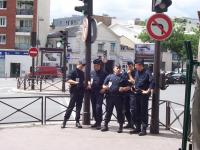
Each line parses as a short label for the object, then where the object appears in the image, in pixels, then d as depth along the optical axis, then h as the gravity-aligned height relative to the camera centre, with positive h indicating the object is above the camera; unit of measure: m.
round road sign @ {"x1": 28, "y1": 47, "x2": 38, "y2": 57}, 32.72 -0.29
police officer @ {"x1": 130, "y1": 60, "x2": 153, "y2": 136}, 11.63 -1.00
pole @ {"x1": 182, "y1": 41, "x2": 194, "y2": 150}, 4.00 -0.36
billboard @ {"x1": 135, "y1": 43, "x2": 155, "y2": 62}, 60.22 -0.28
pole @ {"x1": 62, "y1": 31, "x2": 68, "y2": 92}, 30.56 -1.35
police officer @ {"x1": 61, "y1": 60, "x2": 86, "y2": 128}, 12.63 -1.03
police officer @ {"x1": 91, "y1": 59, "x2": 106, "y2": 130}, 12.62 -1.02
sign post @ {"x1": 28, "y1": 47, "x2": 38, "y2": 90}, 32.72 -0.32
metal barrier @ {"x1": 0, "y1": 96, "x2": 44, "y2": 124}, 13.49 -2.00
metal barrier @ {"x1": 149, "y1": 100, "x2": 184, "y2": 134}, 12.61 -1.60
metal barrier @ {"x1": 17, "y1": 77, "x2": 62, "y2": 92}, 32.91 -2.56
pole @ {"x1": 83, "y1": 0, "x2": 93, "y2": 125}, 13.31 -0.64
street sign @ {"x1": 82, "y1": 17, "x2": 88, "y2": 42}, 13.37 +0.50
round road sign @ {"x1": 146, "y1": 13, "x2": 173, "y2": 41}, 11.61 +0.49
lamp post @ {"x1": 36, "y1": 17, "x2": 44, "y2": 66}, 80.62 +3.54
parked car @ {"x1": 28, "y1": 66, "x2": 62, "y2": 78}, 58.48 -2.73
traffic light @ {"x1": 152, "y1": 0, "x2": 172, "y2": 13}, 11.64 +0.98
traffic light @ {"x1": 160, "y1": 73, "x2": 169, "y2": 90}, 11.84 -0.74
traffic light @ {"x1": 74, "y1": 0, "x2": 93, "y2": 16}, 13.34 +1.02
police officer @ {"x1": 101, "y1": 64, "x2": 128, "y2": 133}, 11.95 -1.07
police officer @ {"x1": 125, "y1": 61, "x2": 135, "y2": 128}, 11.97 -1.21
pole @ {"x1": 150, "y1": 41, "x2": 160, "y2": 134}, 11.79 -1.10
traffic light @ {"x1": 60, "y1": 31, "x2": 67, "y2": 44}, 31.29 +0.69
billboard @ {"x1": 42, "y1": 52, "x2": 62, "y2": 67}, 77.92 -1.77
